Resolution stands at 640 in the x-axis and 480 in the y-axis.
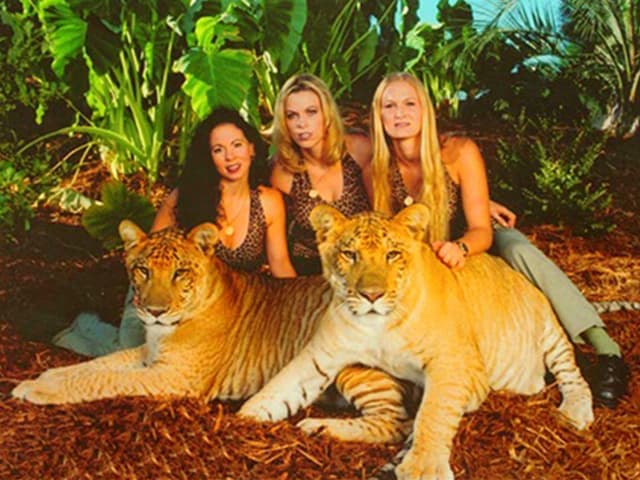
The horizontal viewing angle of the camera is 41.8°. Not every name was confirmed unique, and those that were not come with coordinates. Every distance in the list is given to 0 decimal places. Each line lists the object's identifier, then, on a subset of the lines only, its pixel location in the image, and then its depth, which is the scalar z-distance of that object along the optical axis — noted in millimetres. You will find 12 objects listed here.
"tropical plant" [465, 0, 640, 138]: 3723
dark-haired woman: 2998
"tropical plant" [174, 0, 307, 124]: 3369
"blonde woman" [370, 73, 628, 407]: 2824
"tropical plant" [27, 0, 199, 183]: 3625
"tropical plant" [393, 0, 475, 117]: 3994
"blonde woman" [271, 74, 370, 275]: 3037
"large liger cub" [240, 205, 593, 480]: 2322
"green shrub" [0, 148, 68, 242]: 3109
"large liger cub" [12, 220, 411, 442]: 2525
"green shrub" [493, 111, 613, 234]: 3293
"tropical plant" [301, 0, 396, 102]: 3693
